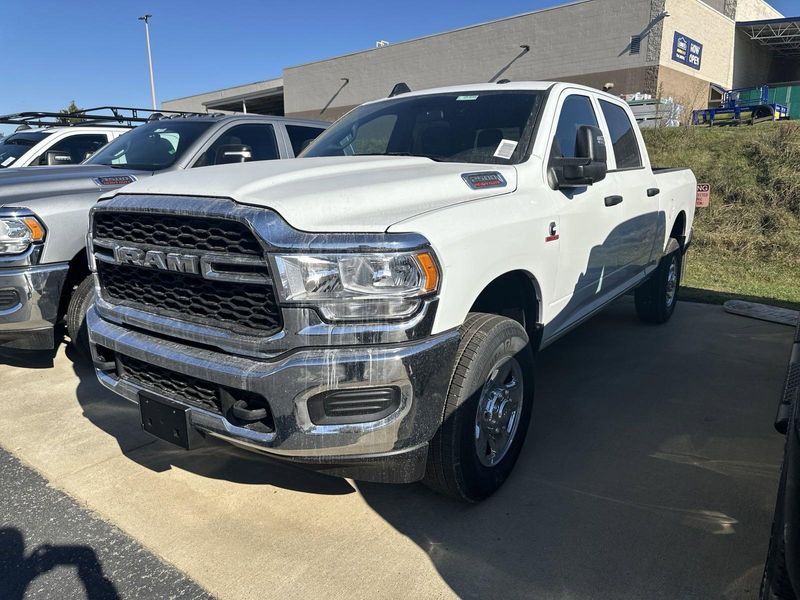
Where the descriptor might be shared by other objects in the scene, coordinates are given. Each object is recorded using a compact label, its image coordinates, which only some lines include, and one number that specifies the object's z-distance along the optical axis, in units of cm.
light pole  3697
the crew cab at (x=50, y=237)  411
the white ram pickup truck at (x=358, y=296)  229
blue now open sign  2620
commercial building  2580
